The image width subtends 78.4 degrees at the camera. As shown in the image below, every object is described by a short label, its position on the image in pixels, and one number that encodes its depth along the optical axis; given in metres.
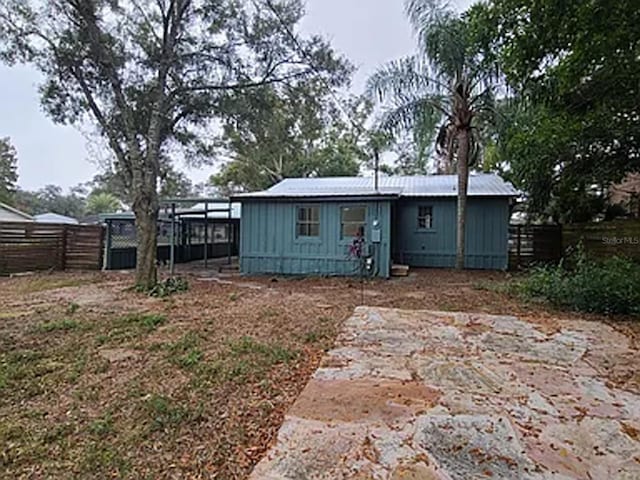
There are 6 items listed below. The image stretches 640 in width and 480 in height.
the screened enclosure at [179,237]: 11.76
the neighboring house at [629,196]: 11.75
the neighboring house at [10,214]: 19.17
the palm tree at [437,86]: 9.49
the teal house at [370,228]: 9.77
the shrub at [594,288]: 5.57
